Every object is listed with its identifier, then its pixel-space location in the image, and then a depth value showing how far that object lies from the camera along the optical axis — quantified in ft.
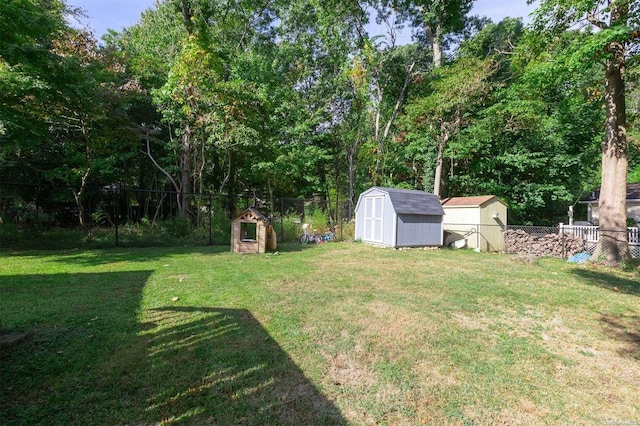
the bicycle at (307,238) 37.22
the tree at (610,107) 23.85
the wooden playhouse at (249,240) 27.81
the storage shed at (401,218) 33.42
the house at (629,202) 44.60
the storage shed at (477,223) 37.17
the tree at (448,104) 42.91
